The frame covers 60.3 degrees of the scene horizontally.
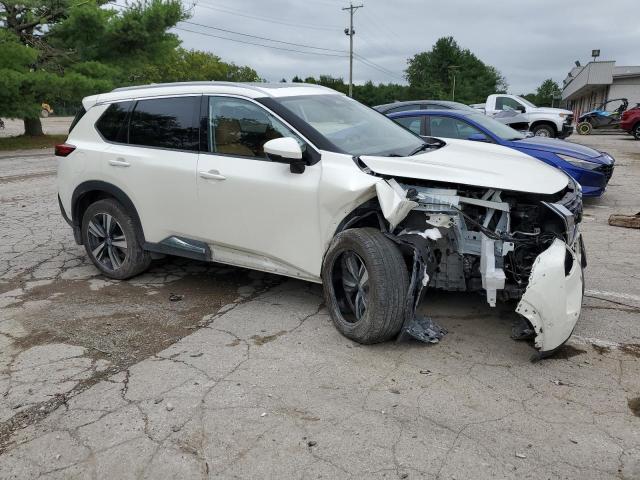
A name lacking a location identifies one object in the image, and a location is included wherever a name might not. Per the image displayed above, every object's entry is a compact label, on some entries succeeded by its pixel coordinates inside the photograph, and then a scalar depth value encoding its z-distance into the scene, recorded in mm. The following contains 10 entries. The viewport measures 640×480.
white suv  3496
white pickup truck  18828
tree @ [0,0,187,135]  18891
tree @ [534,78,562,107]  106556
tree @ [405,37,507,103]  94250
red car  23016
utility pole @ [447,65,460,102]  89581
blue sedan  7926
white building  40188
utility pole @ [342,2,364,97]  53594
